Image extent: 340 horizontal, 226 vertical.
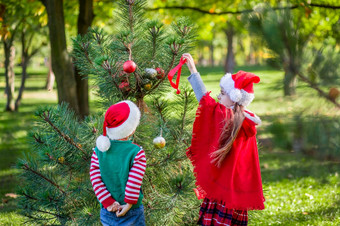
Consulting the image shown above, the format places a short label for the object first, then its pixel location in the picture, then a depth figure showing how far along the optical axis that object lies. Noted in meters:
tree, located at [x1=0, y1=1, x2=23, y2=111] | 11.94
